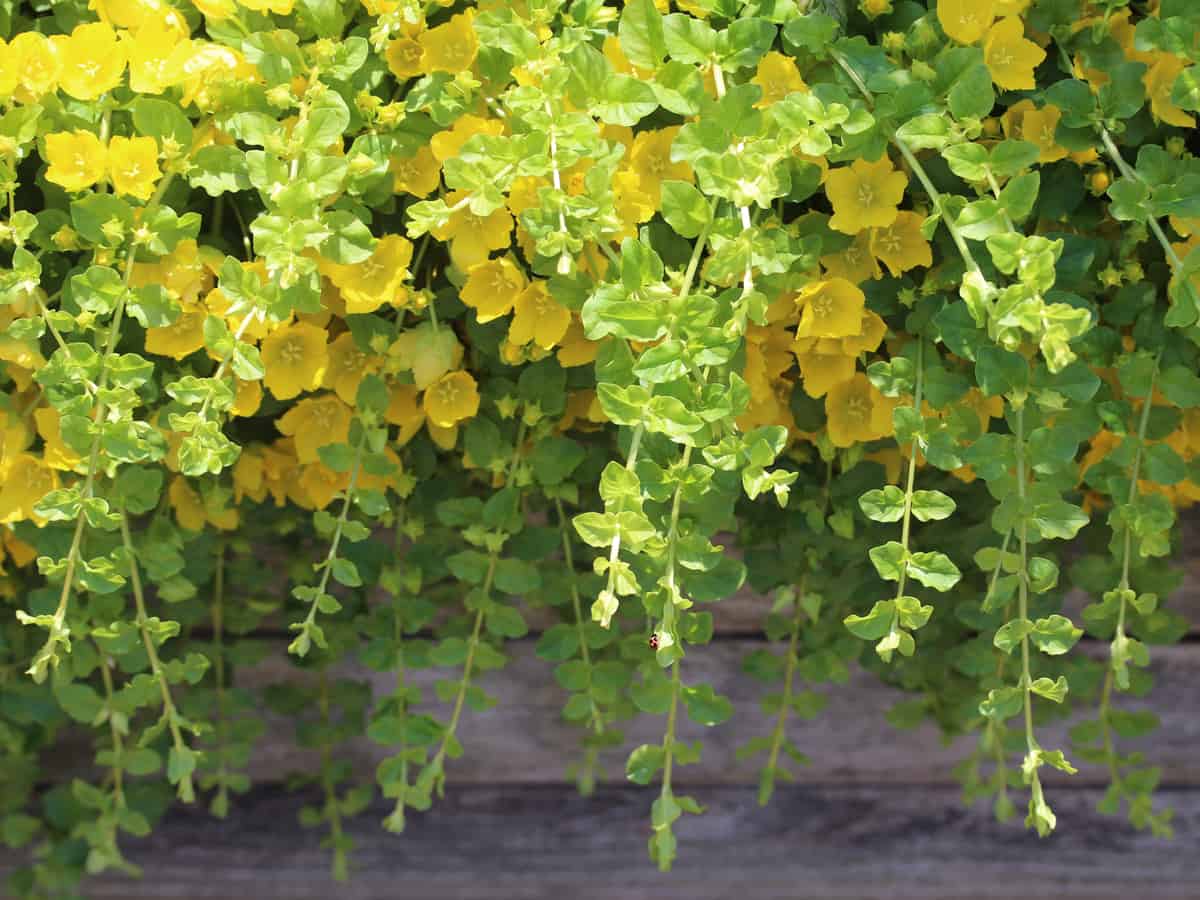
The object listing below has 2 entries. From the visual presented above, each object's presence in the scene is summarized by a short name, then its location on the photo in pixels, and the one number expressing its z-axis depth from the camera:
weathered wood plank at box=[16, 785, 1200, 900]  1.32
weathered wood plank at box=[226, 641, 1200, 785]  1.24
